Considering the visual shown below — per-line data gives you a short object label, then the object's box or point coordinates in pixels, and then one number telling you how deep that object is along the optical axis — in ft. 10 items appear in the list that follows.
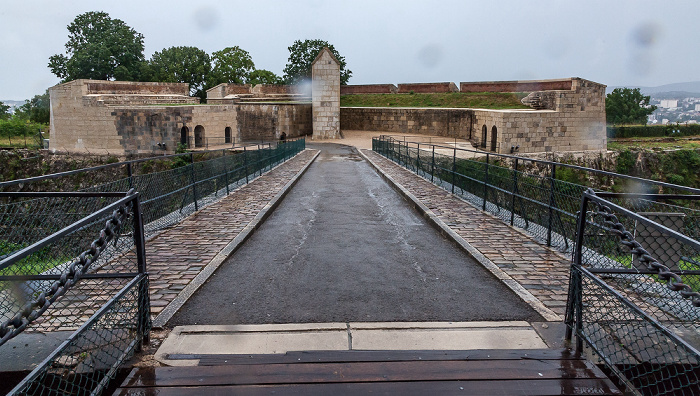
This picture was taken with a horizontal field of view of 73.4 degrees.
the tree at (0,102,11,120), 193.93
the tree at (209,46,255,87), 195.31
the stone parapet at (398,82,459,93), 142.00
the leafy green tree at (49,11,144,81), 174.29
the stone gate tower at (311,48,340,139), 116.16
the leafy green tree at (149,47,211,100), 193.77
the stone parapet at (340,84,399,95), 150.51
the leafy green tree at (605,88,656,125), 210.59
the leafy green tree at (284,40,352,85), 187.32
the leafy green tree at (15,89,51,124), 179.93
